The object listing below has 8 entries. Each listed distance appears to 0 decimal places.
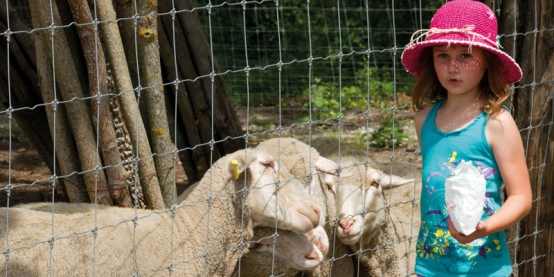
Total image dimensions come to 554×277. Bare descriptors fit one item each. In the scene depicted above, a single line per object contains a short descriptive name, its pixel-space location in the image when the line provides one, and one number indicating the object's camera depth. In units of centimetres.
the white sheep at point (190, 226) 379
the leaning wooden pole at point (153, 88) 455
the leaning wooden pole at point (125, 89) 427
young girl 319
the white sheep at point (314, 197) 436
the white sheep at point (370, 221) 467
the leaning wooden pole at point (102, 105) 414
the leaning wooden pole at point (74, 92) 413
